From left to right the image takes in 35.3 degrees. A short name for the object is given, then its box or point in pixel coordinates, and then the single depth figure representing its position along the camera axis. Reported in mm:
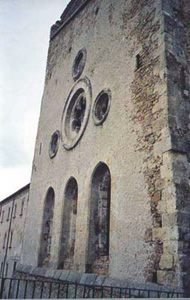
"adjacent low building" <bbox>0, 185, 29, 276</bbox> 18250
